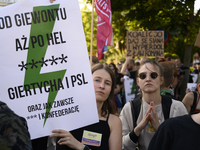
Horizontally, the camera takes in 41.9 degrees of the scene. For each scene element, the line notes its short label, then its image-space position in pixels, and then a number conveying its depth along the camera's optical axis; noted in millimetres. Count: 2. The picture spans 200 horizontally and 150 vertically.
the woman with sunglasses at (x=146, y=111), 2516
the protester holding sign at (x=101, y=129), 2035
